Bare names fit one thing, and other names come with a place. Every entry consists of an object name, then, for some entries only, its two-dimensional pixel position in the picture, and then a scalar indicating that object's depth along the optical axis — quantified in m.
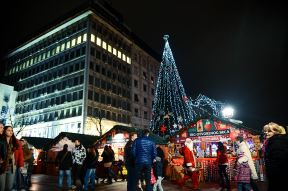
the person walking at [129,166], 7.53
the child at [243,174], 7.29
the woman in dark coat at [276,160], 3.65
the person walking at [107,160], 14.51
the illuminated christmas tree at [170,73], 22.75
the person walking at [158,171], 9.87
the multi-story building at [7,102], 57.94
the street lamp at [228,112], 20.48
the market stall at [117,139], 20.14
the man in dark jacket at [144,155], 6.91
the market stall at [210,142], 14.32
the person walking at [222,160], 11.19
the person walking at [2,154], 5.49
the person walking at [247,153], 7.27
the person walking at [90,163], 10.45
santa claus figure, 10.66
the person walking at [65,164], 11.73
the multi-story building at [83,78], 47.50
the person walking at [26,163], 10.97
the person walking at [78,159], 10.86
